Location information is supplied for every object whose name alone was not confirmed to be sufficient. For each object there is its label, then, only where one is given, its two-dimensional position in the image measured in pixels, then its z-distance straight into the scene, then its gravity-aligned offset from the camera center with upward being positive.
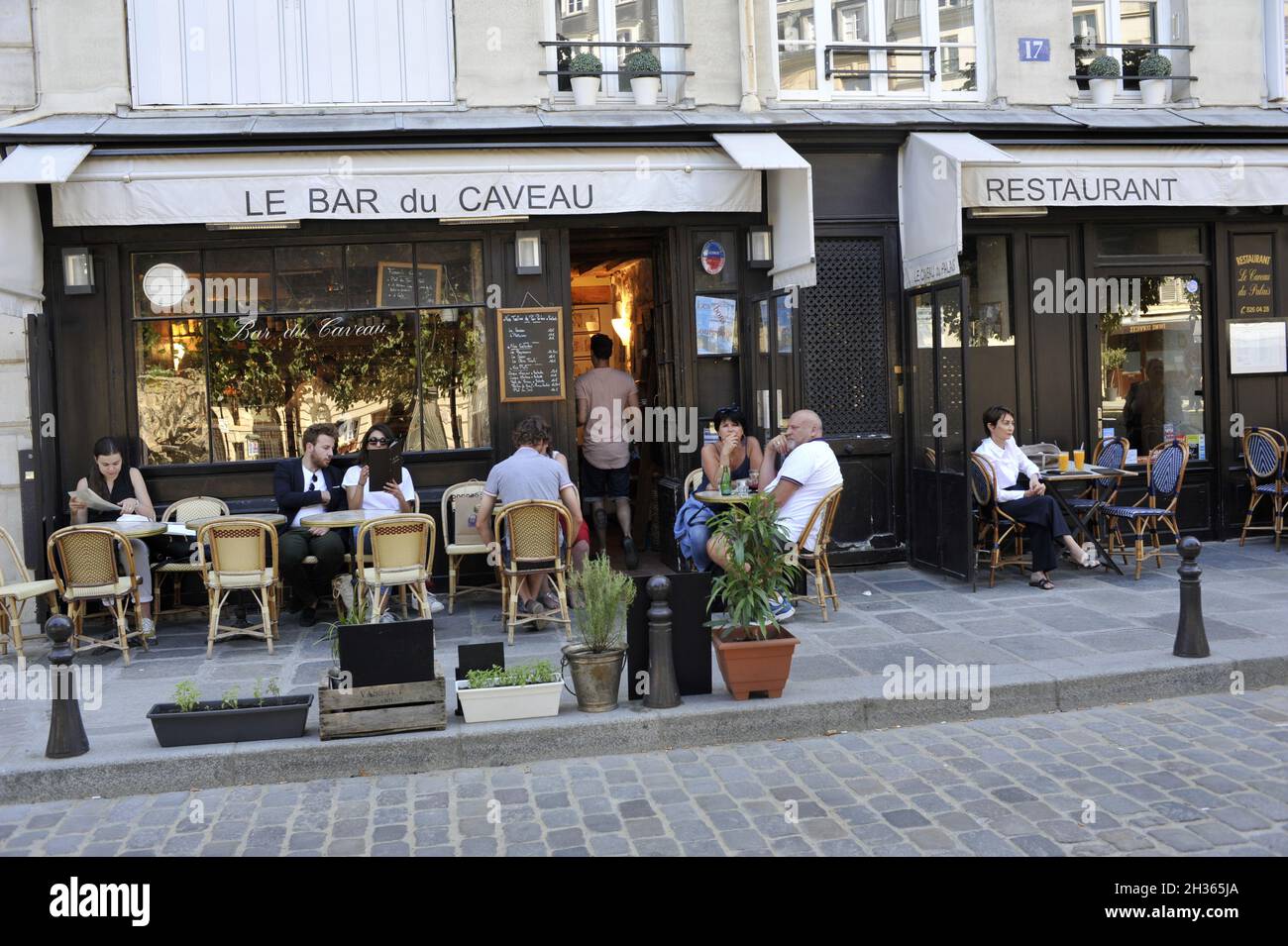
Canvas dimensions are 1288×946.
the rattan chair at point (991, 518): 9.17 -0.84
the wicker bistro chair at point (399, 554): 7.84 -0.81
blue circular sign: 10.09 +1.42
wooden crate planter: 5.78 -1.37
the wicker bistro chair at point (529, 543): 7.99 -0.79
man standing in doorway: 10.47 -0.15
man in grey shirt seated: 8.12 -0.37
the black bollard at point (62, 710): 5.61 -1.28
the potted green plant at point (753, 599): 6.16 -0.94
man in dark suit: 8.53 -0.54
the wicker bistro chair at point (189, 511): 9.02 -0.54
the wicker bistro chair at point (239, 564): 7.78 -0.84
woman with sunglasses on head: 8.46 -0.27
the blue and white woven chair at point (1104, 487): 9.68 -0.68
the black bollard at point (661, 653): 6.09 -1.19
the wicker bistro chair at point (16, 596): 7.71 -1.00
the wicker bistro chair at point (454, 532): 8.91 -0.82
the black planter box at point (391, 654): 5.81 -1.09
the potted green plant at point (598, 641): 6.09 -1.12
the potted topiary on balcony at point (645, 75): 10.00 +2.97
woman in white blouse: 9.05 -0.67
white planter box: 5.96 -1.39
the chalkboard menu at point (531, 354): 9.73 +0.63
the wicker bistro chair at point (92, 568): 7.67 -0.81
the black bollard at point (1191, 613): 6.72 -1.19
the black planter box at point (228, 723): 5.72 -1.39
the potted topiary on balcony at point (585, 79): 9.88 +2.93
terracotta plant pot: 6.17 -1.29
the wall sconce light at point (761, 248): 10.03 +1.48
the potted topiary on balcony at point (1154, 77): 10.87 +3.06
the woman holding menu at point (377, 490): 8.76 -0.41
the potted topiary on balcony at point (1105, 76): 10.80 +3.05
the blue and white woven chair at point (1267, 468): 10.56 -0.59
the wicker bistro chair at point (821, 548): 8.17 -0.92
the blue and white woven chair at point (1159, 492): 9.37 -0.70
